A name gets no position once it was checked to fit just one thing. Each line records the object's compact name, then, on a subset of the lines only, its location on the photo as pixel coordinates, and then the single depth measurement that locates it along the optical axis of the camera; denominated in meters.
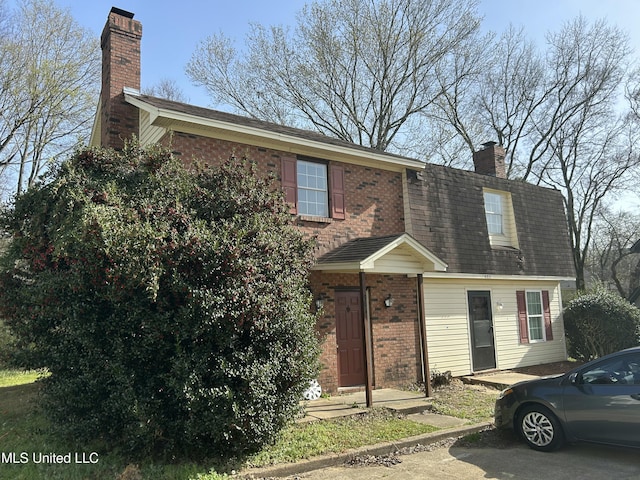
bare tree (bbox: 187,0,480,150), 22.83
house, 9.84
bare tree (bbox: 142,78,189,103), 29.66
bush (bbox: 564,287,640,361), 14.40
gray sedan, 5.81
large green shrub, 5.63
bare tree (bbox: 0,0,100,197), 20.59
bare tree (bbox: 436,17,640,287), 26.72
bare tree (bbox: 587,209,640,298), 33.51
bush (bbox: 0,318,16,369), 14.17
